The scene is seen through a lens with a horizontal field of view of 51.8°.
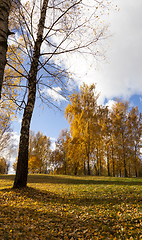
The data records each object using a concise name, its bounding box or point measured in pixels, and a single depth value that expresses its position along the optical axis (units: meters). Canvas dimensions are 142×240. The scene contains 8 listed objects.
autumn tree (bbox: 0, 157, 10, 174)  38.88
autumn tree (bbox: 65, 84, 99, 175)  17.20
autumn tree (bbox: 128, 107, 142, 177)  19.11
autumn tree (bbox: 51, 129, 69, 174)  28.40
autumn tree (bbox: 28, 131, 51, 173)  29.98
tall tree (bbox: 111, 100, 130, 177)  18.40
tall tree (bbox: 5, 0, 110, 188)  6.16
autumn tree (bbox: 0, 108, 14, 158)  20.62
